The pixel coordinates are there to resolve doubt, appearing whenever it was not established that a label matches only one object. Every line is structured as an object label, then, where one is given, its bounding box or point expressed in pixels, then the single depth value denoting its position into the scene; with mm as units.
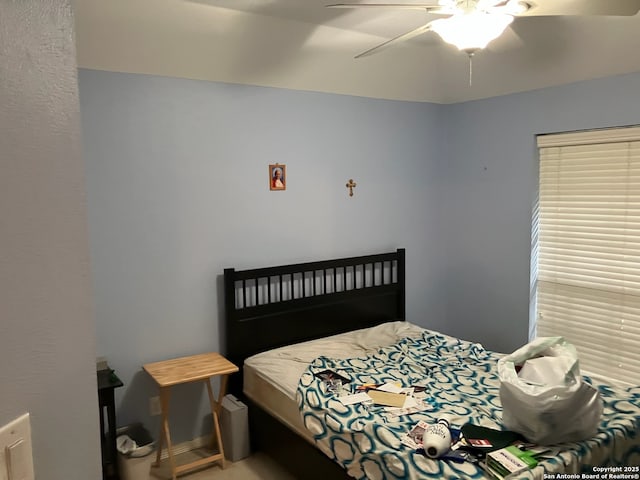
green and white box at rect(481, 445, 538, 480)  2004
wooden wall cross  4020
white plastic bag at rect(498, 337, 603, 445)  2178
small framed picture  3596
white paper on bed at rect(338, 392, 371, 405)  2680
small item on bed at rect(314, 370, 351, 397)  2826
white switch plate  730
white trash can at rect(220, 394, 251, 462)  3201
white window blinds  3443
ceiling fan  1905
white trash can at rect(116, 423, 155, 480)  2783
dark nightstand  2715
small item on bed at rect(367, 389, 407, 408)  2682
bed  2293
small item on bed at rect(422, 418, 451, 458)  2131
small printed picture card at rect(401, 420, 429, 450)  2232
